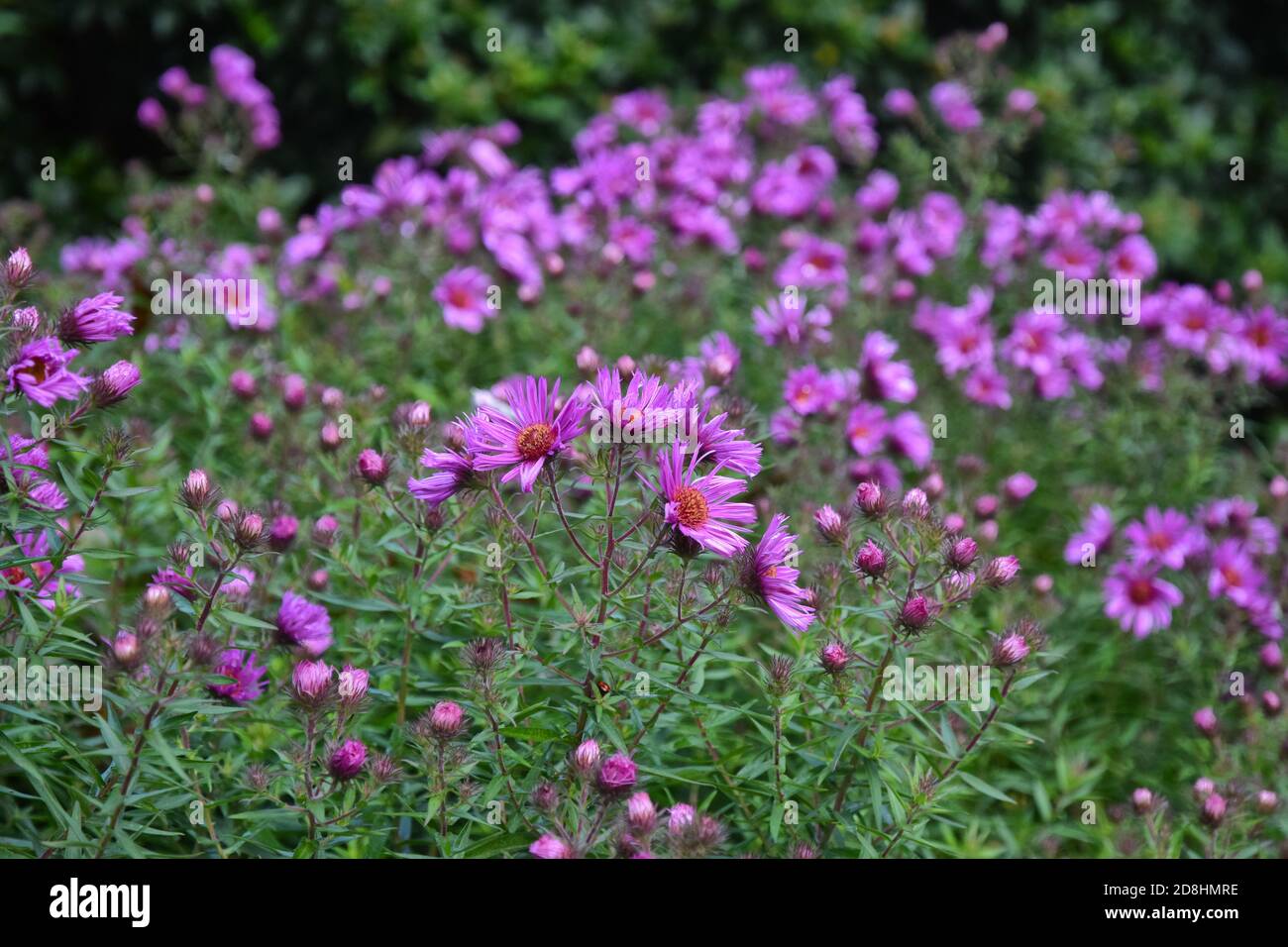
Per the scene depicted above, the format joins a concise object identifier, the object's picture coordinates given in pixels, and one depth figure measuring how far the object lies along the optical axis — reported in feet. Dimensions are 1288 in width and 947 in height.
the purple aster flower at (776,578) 6.03
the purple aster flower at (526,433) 5.94
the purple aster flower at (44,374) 6.06
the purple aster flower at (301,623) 7.09
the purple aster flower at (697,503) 5.82
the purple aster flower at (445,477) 6.21
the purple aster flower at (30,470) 6.15
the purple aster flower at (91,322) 6.42
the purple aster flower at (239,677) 6.78
